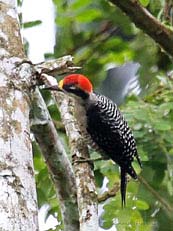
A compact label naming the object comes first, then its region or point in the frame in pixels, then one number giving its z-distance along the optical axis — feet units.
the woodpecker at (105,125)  22.41
